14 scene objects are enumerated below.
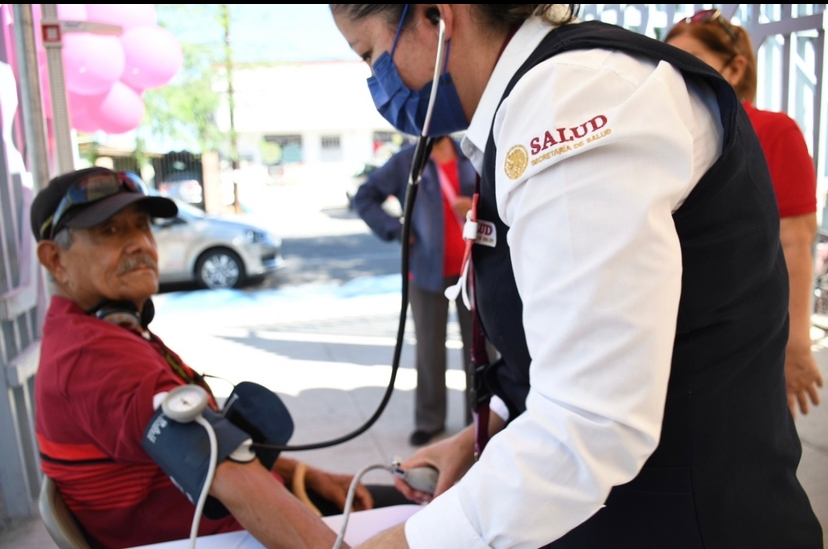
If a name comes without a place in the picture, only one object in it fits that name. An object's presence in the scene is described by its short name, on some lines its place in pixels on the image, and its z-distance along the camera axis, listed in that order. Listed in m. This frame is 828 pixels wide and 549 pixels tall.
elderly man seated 1.34
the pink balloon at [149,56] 5.05
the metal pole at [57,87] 2.92
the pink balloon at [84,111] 4.83
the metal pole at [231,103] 15.71
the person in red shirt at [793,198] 2.12
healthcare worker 0.67
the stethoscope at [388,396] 1.29
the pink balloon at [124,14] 4.56
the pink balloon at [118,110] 4.96
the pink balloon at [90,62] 4.44
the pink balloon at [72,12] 4.21
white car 9.52
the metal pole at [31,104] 2.91
